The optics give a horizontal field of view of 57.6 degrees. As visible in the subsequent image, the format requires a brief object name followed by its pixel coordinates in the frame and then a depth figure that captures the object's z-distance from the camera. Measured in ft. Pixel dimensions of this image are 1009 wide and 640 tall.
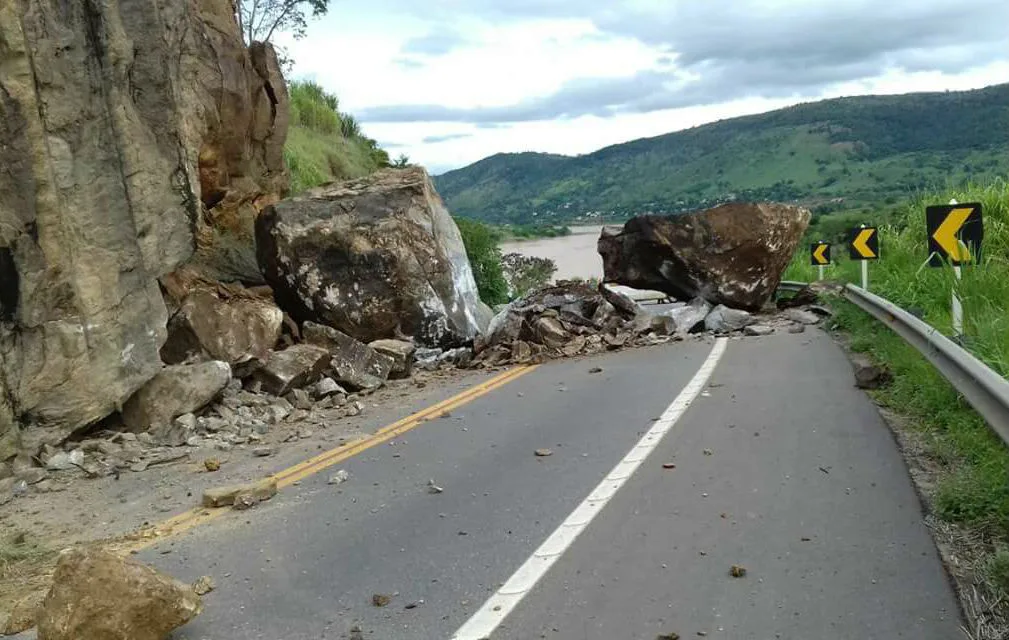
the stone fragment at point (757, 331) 50.74
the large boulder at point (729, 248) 61.82
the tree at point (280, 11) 98.02
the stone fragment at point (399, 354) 39.81
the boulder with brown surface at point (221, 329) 36.83
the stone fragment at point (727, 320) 53.26
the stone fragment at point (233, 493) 20.04
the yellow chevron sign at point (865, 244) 48.70
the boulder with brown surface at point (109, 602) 12.64
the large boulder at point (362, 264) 45.21
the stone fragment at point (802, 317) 54.90
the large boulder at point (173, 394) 29.50
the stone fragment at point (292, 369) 34.24
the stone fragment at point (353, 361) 36.55
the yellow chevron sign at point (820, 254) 74.43
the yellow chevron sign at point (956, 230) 28.94
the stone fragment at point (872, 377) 30.25
